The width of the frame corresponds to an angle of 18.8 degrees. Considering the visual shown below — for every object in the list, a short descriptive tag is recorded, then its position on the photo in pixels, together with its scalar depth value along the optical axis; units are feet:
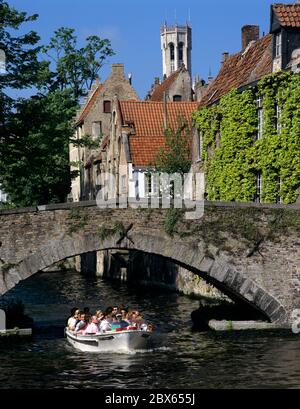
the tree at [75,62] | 226.38
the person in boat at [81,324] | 106.73
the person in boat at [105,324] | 103.60
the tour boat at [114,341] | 100.42
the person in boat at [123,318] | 104.20
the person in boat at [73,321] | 107.96
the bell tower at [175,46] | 503.61
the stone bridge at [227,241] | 107.24
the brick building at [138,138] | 175.63
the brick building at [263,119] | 122.42
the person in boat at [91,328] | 103.91
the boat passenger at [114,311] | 107.07
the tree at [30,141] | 120.98
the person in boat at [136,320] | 102.96
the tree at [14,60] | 120.88
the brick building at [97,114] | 240.32
